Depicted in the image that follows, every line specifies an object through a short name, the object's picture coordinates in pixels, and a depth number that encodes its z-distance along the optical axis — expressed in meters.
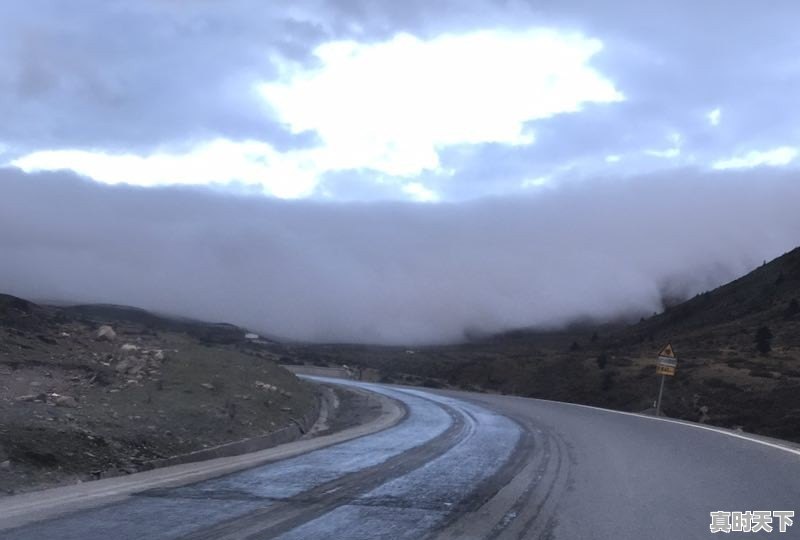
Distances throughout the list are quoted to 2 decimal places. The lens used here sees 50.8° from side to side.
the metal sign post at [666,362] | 33.62
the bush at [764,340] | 46.38
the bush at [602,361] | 54.77
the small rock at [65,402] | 14.92
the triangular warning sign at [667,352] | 33.84
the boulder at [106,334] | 25.33
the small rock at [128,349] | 23.06
